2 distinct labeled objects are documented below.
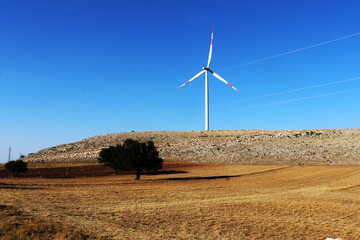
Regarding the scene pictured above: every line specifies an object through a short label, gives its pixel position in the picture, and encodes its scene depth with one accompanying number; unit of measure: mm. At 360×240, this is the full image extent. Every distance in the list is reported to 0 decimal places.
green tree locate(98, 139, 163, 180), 49656
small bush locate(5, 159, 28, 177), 55688
